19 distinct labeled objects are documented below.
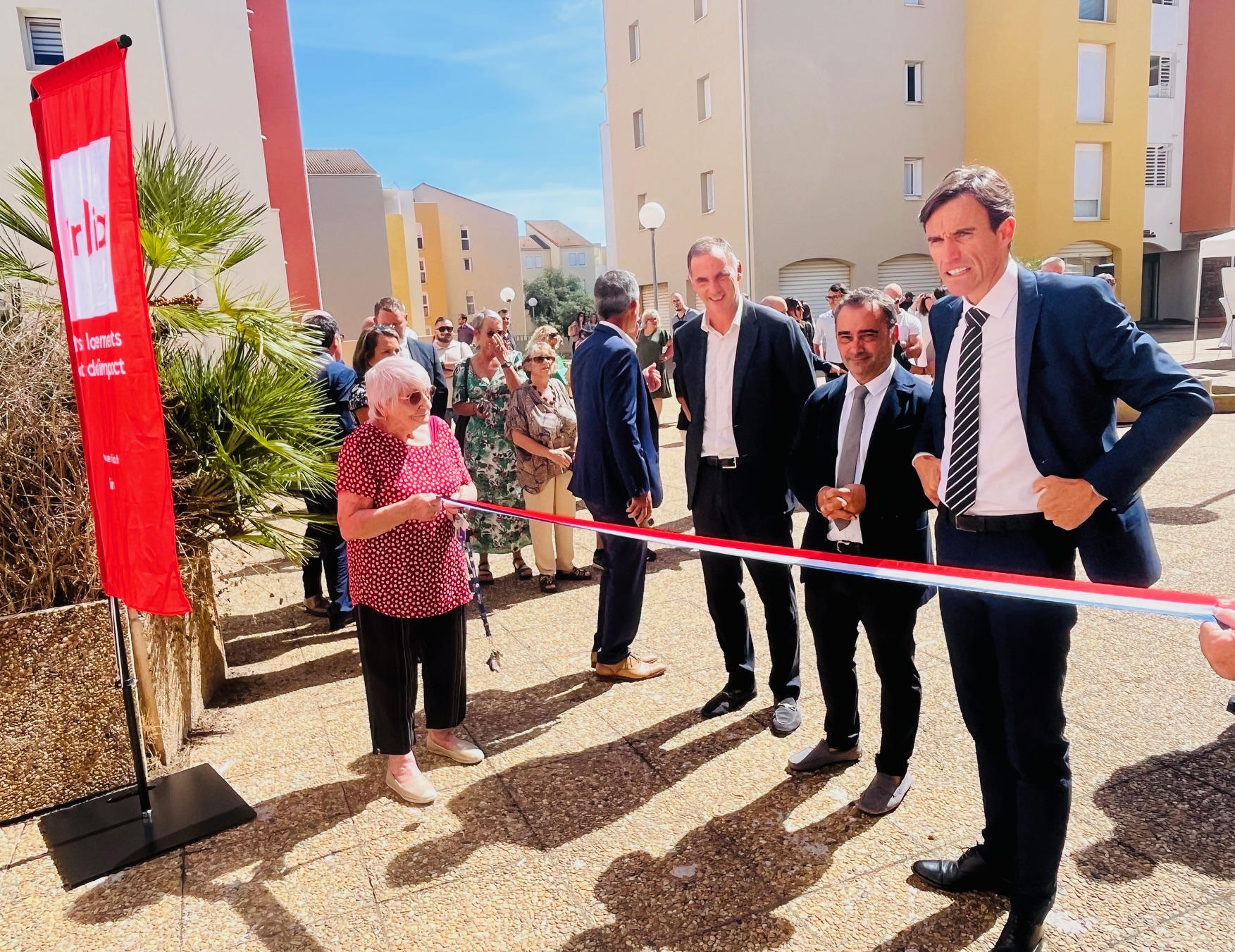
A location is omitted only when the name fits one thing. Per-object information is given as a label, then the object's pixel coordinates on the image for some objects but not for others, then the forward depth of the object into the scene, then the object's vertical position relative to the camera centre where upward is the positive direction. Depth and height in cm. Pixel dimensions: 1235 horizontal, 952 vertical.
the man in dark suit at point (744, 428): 366 -45
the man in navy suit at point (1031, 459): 196 -37
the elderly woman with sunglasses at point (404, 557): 317 -82
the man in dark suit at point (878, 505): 296 -64
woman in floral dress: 631 -74
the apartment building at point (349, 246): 3853 +446
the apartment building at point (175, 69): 1534 +535
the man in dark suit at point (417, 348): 730 -5
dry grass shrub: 340 -50
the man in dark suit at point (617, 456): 418 -61
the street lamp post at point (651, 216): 1617 +210
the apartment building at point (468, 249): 6109 +637
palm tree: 394 -3
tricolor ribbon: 162 -60
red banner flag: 267 +14
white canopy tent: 1285 +73
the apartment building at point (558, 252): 8131 +790
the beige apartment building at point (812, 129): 2427 +555
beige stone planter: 328 -135
